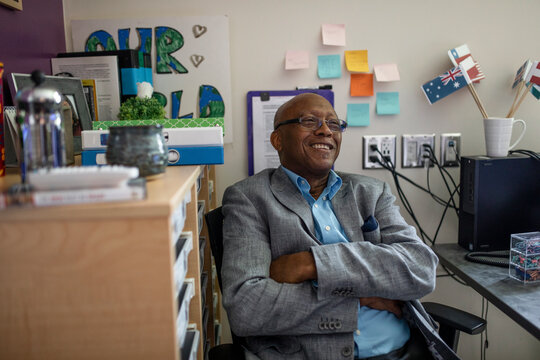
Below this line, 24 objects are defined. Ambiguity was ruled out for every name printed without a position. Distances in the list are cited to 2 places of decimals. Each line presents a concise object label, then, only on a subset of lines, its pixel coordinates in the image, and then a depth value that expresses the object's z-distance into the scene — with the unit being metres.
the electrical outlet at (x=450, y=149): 1.99
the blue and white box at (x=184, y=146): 1.26
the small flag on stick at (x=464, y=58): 1.87
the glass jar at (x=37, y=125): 0.85
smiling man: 1.21
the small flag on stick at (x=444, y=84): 1.85
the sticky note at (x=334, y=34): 1.87
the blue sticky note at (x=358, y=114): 1.94
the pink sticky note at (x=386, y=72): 1.90
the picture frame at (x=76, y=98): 1.47
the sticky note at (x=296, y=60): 1.88
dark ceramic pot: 0.94
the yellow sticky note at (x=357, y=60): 1.89
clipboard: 1.89
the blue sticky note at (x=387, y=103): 1.94
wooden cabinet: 0.75
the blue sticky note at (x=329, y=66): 1.90
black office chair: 1.24
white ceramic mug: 1.77
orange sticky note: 1.92
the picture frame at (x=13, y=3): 1.33
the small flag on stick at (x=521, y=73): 1.81
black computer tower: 1.72
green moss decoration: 1.54
